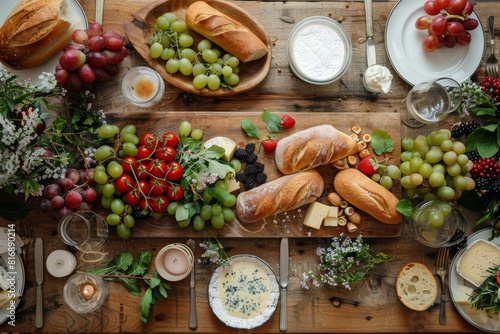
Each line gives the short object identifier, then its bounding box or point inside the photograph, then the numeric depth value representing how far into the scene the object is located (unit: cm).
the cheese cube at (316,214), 186
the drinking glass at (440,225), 181
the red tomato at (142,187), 178
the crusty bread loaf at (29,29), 177
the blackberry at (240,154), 186
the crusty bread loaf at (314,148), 182
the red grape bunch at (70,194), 178
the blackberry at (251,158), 187
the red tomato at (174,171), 178
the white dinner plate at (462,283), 190
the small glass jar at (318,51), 191
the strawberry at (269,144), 188
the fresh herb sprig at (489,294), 179
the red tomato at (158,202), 180
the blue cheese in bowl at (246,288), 187
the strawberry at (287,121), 188
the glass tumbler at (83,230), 178
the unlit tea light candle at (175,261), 185
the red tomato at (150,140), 181
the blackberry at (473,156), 187
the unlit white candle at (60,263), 187
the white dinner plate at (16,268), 187
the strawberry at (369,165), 188
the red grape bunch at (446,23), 187
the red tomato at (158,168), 177
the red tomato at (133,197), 179
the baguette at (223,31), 185
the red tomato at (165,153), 180
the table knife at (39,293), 186
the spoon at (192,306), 188
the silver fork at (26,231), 192
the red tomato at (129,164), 179
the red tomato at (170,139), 182
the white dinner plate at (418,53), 197
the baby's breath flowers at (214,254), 184
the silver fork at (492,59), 196
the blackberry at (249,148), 188
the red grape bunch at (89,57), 178
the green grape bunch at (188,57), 187
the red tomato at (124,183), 178
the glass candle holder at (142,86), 187
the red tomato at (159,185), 178
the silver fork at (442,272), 192
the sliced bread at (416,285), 188
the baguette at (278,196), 181
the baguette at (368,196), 183
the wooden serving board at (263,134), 188
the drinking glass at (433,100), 185
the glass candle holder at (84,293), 176
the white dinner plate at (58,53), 189
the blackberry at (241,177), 188
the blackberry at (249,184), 186
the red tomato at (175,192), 179
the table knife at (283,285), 188
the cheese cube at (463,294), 188
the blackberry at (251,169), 187
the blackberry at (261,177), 187
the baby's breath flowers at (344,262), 186
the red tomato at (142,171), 178
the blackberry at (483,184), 183
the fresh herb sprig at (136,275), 183
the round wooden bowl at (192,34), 191
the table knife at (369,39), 195
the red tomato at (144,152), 181
